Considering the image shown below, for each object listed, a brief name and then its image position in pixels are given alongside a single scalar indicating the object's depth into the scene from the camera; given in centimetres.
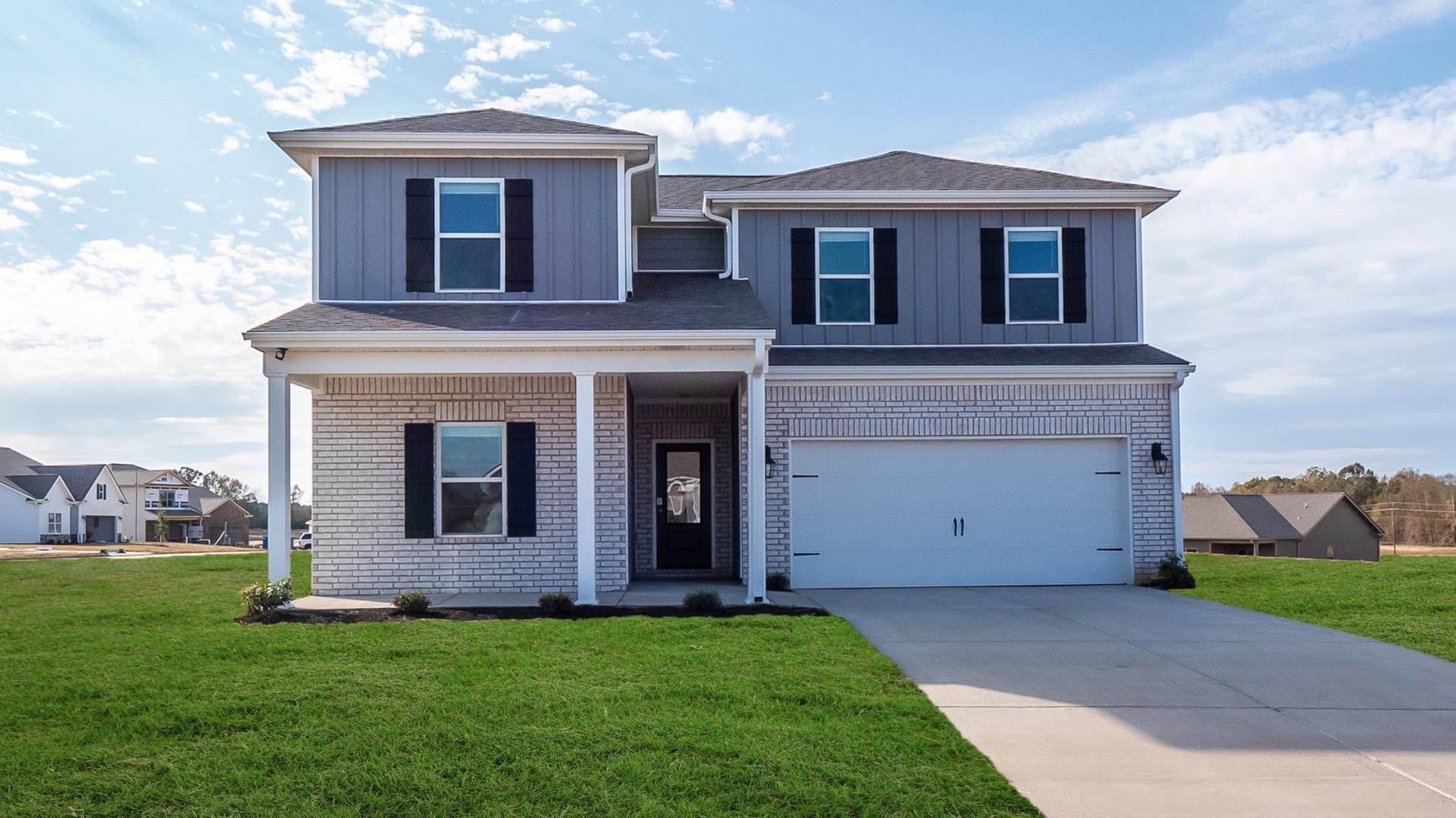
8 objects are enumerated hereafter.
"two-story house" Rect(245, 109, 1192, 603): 1133
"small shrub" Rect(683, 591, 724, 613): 1040
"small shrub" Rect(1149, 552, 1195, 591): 1316
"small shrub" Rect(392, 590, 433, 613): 1024
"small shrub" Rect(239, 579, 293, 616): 1030
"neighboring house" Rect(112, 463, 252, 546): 6850
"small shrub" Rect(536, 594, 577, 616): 1036
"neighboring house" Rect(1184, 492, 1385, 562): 4500
